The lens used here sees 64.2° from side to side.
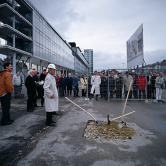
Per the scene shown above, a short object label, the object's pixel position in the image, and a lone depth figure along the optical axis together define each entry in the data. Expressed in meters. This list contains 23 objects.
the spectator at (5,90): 4.23
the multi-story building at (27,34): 17.31
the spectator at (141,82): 8.93
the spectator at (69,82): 11.58
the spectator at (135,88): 9.03
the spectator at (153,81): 9.03
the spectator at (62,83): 11.21
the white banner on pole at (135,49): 13.43
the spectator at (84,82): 10.75
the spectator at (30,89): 6.21
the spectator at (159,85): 8.70
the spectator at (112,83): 9.24
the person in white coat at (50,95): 4.20
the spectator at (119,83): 9.13
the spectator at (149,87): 9.09
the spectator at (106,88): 9.54
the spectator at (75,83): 11.12
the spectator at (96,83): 9.62
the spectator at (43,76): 8.15
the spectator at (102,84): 9.73
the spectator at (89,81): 10.19
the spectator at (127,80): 9.04
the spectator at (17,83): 9.90
